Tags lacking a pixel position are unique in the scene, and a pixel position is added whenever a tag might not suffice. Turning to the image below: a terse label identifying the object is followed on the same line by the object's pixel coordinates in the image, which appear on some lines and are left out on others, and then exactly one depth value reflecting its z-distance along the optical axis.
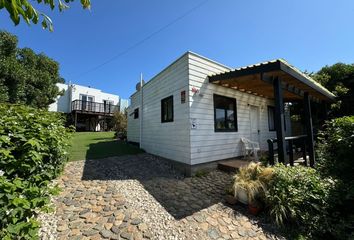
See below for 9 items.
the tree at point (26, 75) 11.47
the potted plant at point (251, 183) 3.65
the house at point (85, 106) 21.00
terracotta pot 3.46
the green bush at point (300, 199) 3.02
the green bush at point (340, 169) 2.87
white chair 6.93
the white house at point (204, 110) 5.85
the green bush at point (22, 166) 1.60
